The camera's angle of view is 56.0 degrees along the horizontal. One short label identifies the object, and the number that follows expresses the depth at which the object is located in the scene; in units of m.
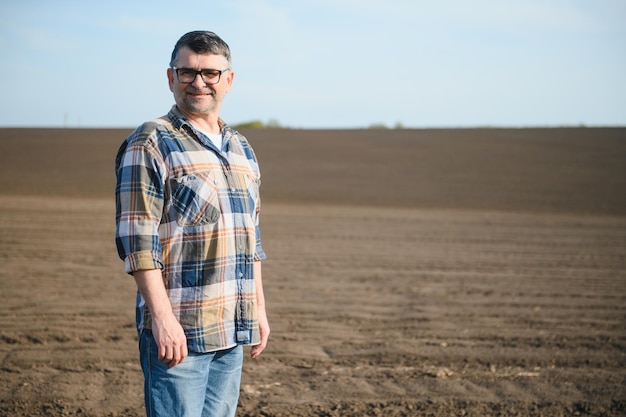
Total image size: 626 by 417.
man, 2.04
